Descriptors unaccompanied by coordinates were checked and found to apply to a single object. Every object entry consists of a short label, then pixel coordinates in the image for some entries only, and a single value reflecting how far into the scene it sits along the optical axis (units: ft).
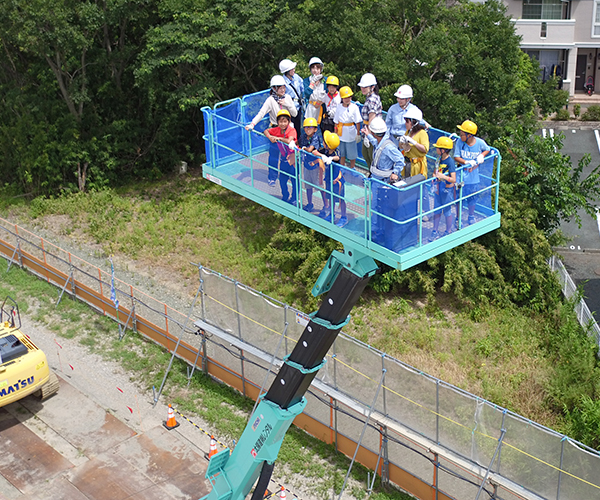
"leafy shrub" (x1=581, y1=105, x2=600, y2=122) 116.57
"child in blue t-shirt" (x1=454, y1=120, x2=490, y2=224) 35.04
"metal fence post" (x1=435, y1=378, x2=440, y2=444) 45.91
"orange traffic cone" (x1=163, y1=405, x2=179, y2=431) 56.65
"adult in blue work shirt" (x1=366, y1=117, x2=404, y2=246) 32.55
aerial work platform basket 32.42
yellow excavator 55.11
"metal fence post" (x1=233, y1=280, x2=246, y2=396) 55.93
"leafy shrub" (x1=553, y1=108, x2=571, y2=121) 115.75
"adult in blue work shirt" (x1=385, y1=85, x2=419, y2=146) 35.70
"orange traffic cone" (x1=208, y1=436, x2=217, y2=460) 52.95
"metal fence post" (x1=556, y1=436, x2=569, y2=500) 41.16
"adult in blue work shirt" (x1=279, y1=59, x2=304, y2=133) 44.16
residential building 123.34
